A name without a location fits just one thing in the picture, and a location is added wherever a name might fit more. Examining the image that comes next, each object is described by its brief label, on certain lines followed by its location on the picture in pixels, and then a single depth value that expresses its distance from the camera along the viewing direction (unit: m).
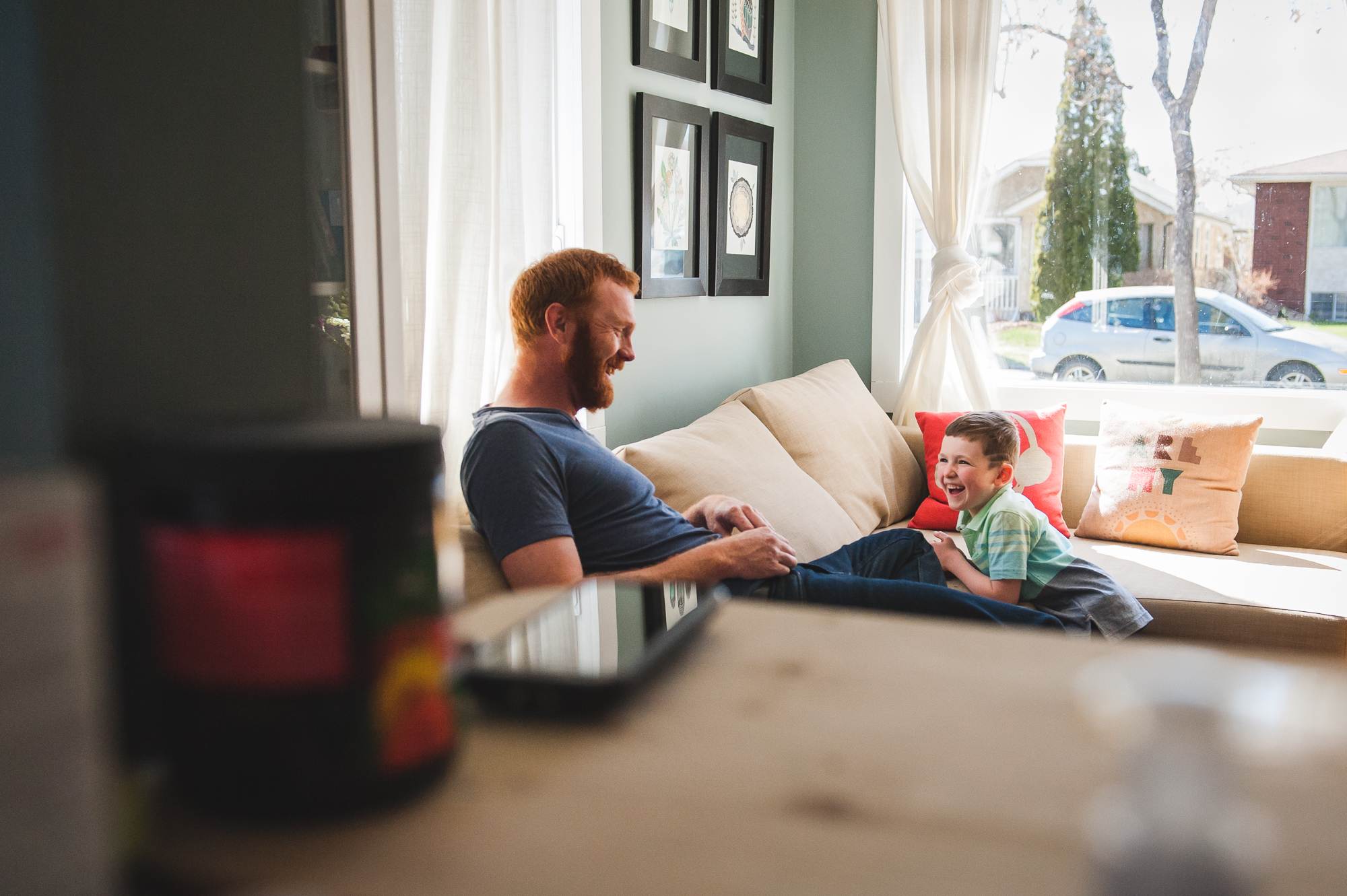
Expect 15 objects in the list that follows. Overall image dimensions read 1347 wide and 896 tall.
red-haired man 1.64
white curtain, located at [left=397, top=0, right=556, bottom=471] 1.80
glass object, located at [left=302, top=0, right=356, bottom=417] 0.89
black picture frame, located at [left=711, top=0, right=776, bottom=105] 3.19
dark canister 0.41
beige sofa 2.33
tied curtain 3.51
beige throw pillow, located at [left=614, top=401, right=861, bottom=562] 2.18
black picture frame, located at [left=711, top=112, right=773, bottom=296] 3.25
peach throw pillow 2.91
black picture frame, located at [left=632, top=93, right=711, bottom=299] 2.76
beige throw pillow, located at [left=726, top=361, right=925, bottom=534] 2.82
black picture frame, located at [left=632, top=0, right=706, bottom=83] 2.71
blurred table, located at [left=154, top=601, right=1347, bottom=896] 0.38
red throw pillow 3.13
